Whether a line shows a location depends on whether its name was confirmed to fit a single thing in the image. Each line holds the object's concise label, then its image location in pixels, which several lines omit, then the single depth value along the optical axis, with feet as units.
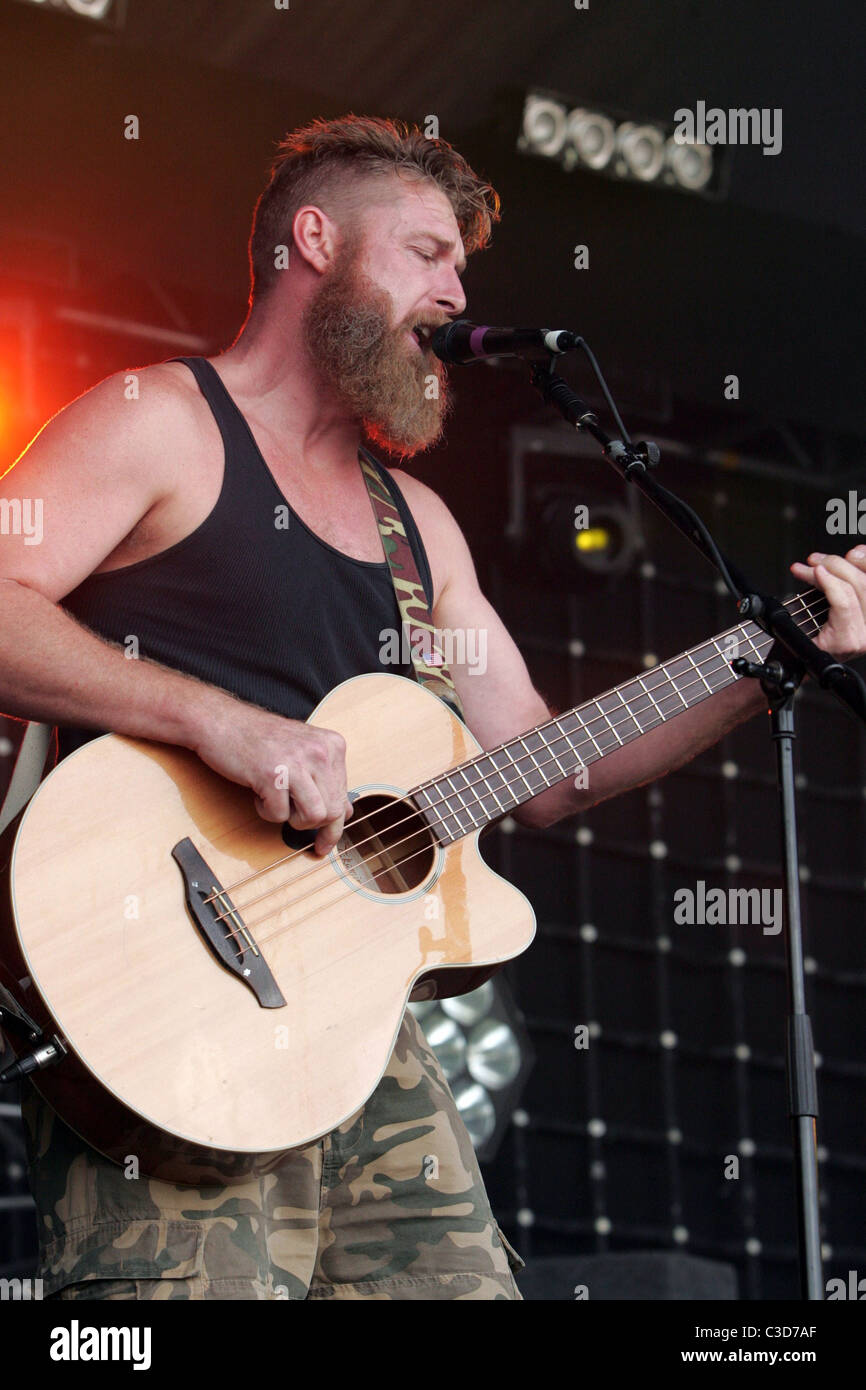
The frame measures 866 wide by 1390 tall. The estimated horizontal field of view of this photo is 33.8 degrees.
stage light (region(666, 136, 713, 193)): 16.01
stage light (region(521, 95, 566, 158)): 15.37
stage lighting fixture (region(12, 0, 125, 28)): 13.26
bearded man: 7.28
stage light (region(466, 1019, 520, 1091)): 16.37
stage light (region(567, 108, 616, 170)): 15.60
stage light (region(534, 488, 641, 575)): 18.85
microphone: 8.11
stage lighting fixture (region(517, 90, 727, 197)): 15.46
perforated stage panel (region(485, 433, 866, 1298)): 19.06
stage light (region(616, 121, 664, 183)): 15.88
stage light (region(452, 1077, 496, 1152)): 16.07
